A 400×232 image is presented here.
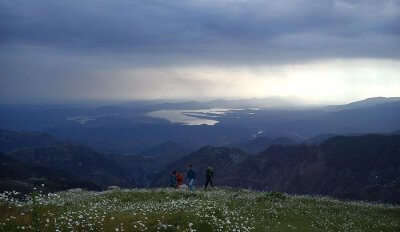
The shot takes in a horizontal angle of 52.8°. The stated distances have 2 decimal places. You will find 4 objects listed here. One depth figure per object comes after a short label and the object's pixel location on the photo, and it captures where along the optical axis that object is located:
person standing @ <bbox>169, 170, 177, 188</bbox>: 48.14
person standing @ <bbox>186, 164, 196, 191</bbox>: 44.28
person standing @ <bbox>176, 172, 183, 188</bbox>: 47.03
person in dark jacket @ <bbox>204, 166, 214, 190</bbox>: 46.28
